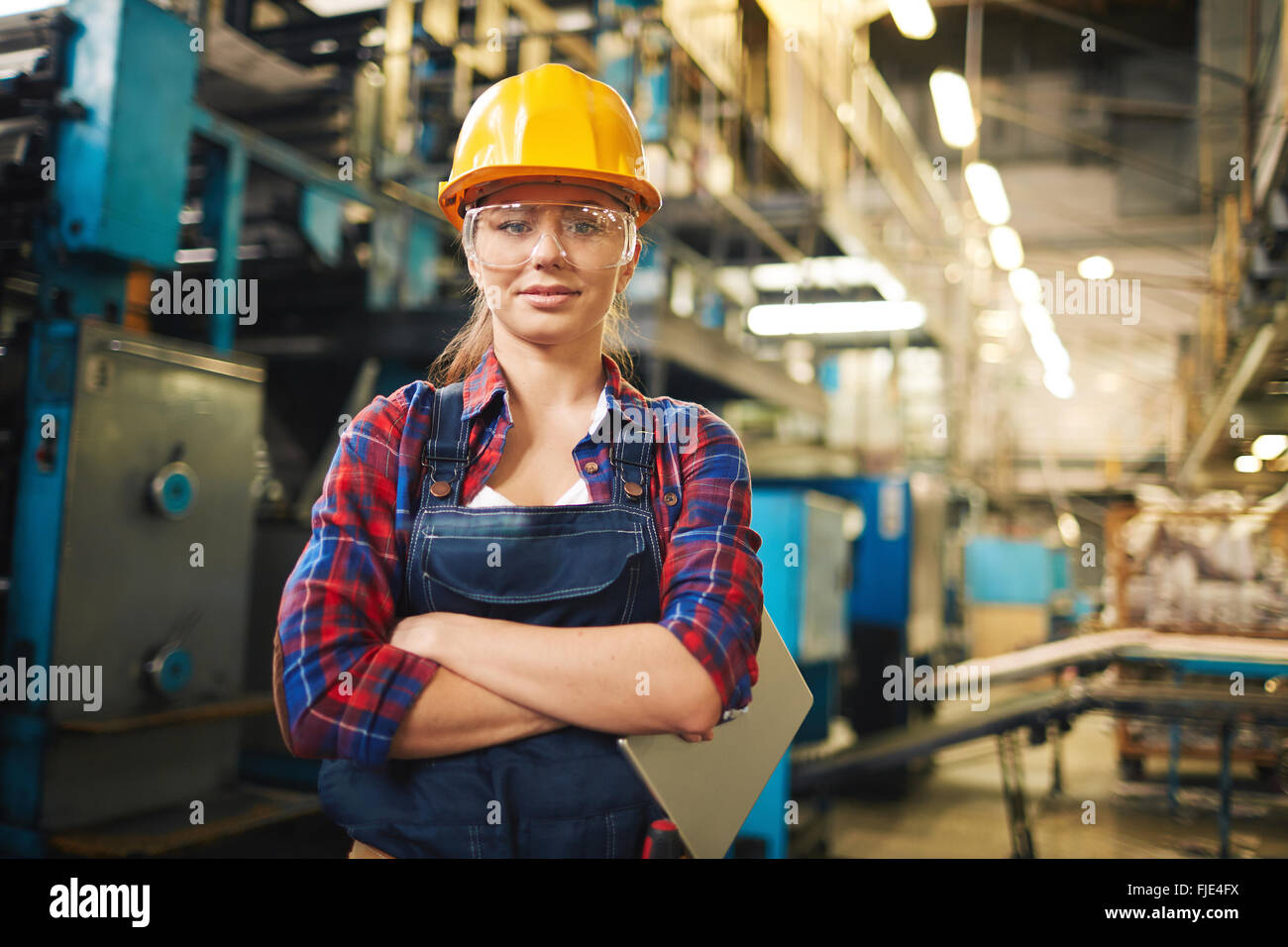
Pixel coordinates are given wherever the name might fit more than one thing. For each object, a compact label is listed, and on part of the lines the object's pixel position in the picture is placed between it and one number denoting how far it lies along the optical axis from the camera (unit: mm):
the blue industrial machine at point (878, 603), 6281
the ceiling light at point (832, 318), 7582
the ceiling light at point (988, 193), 7176
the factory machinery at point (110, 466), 3098
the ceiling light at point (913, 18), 4867
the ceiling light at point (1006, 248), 8281
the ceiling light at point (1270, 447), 4327
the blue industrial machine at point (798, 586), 3770
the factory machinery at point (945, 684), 3951
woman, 1218
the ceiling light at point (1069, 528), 16422
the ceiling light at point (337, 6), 4906
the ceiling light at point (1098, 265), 6226
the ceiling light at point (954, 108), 5688
